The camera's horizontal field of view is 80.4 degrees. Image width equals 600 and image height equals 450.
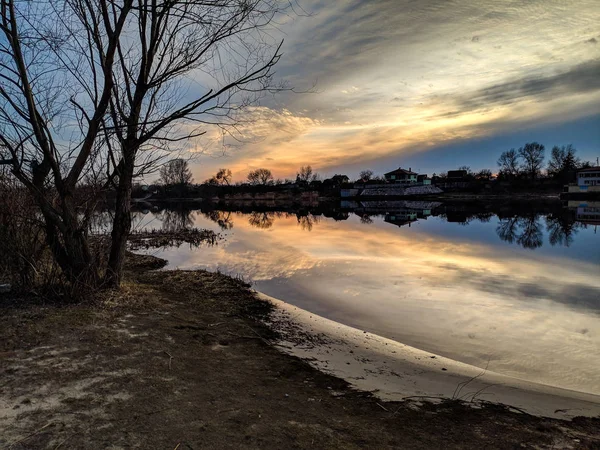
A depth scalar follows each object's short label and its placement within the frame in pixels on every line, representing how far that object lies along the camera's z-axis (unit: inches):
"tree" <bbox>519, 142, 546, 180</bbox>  4475.9
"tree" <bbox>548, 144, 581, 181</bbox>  4133.9
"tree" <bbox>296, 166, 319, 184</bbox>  6520.2
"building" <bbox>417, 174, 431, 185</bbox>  5217.0
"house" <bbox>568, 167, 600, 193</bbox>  3420.3
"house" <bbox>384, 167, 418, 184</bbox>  5181.1
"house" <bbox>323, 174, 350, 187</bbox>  5861.2
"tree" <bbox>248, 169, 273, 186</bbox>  6358.3
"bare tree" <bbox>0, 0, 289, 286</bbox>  272.5
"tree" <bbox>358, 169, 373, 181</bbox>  6347.9
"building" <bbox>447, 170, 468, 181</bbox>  4948.3
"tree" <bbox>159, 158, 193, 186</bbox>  4176.7
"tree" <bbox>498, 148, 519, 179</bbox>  4612.2
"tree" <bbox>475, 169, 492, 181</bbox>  4750.5
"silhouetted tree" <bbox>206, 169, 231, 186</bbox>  6038.4
